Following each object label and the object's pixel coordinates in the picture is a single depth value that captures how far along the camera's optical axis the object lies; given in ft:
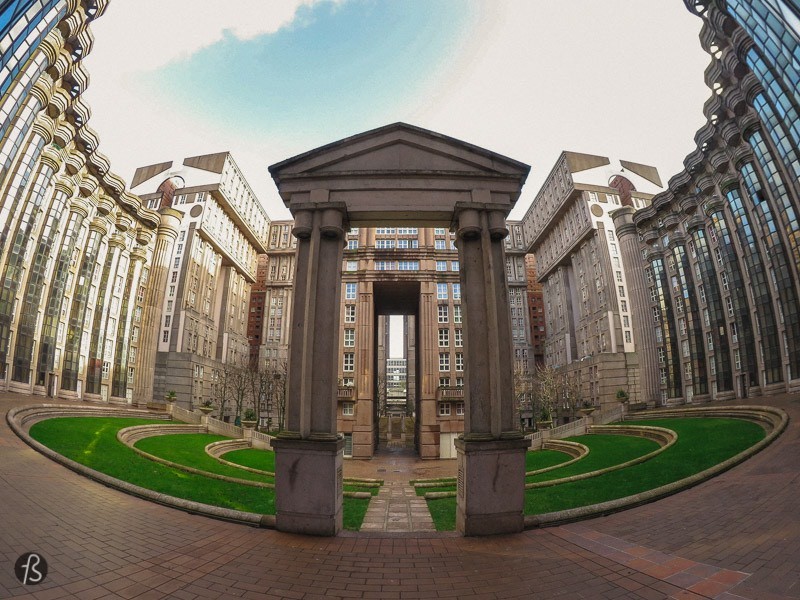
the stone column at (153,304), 200.34
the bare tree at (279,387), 230.68
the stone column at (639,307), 201.70
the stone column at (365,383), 142.72
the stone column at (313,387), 28.12
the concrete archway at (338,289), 28.32
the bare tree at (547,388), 221.54
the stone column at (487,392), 28.22
